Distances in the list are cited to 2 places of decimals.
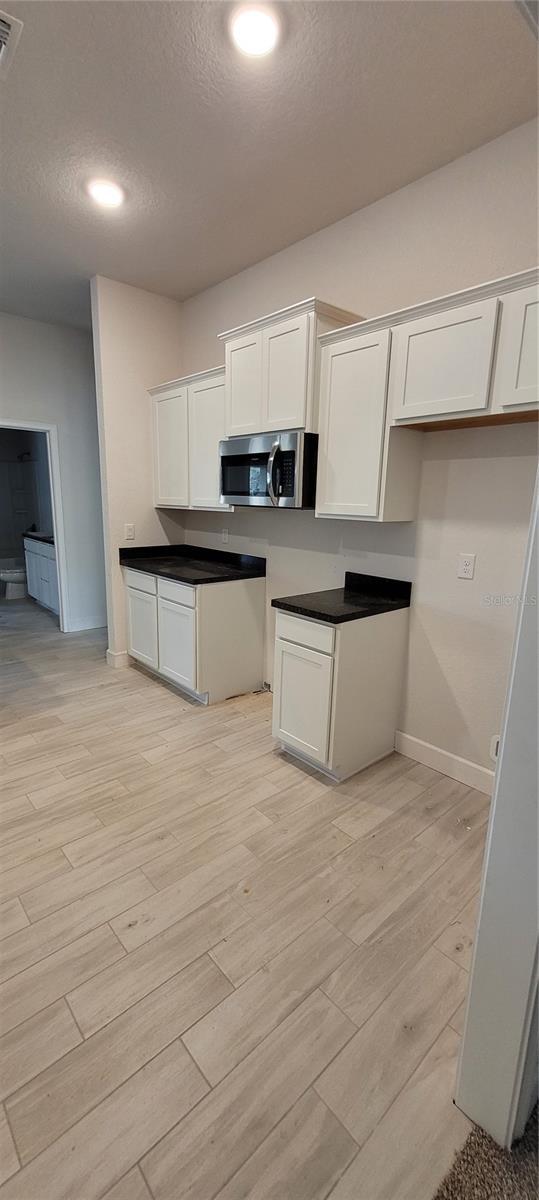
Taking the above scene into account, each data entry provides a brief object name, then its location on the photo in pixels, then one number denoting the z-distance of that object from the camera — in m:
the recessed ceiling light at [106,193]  2.47
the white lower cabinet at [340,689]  2.38
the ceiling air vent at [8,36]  1.60
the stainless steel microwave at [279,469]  2.59
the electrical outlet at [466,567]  2.32
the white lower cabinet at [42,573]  5.47
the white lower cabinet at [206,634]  3.24
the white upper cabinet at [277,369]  2.49
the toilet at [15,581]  6.36
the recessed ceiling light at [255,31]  1.58
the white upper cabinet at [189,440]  3.31
